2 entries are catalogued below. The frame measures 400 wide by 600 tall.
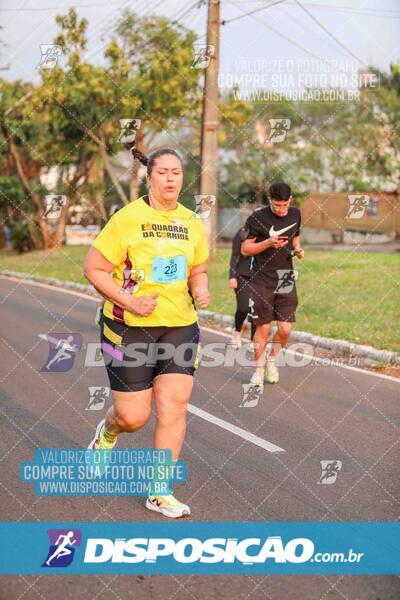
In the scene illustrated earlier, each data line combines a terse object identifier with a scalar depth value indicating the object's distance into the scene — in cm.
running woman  552
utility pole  2094
